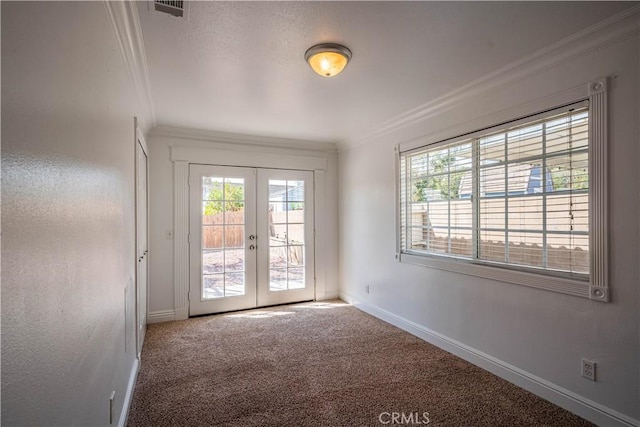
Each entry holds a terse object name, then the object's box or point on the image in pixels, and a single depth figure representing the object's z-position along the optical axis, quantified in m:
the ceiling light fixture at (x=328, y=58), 2.10
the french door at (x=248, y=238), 4.20
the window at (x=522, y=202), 2.07
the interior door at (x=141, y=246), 2.79
